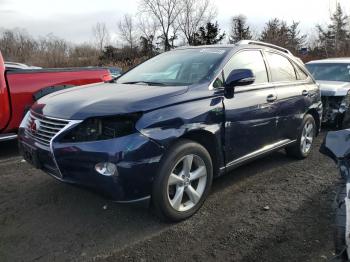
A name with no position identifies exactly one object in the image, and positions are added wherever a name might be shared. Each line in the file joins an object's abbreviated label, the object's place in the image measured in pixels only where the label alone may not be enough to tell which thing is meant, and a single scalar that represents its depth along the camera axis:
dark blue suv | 3.32
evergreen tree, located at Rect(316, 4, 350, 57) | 28.19
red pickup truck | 5.69
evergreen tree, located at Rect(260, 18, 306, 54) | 28.09
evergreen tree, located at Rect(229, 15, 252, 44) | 34.12
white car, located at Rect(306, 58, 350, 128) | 8.04
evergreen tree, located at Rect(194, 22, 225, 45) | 33.38
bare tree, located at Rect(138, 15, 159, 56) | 32.16
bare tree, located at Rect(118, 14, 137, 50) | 35.72
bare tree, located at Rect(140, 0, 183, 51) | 35.12
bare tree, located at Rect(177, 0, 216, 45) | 34.91
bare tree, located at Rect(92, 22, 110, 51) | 39.00
